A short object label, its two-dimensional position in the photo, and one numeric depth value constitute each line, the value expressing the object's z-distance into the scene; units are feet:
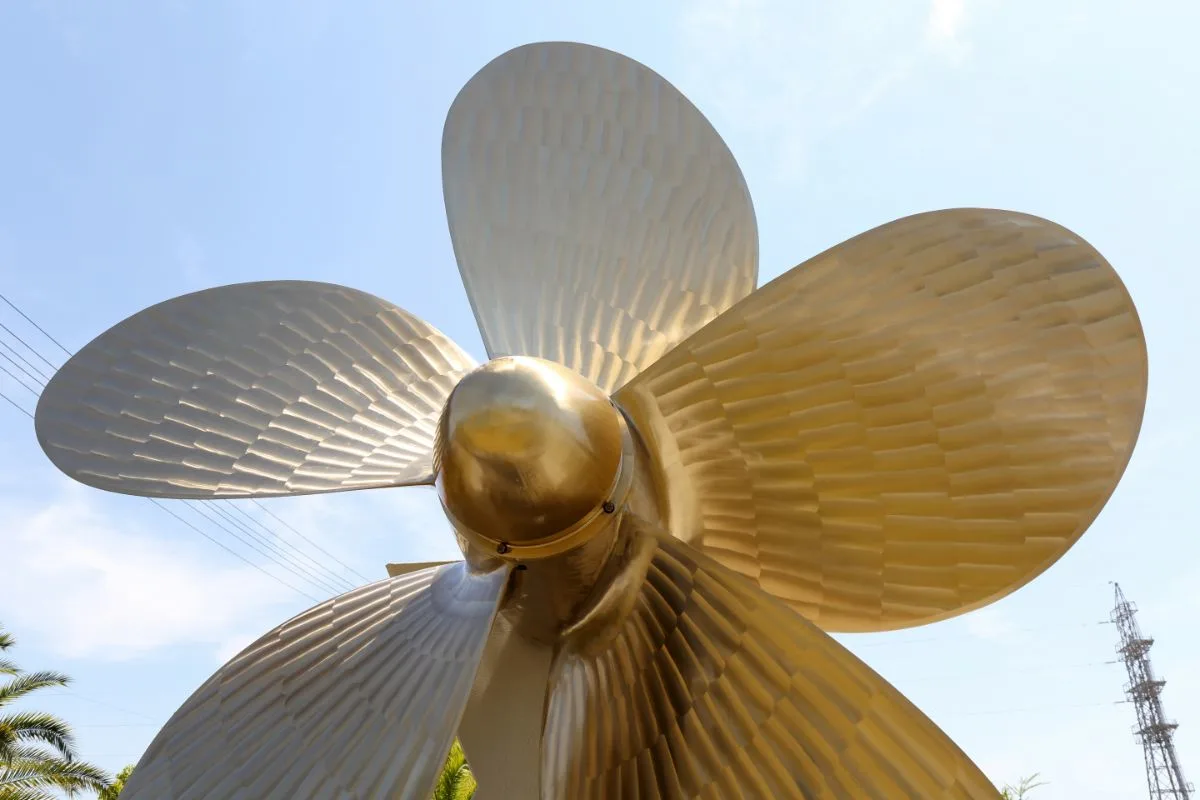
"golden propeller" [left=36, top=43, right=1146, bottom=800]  9.58
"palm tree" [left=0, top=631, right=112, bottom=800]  44.27
